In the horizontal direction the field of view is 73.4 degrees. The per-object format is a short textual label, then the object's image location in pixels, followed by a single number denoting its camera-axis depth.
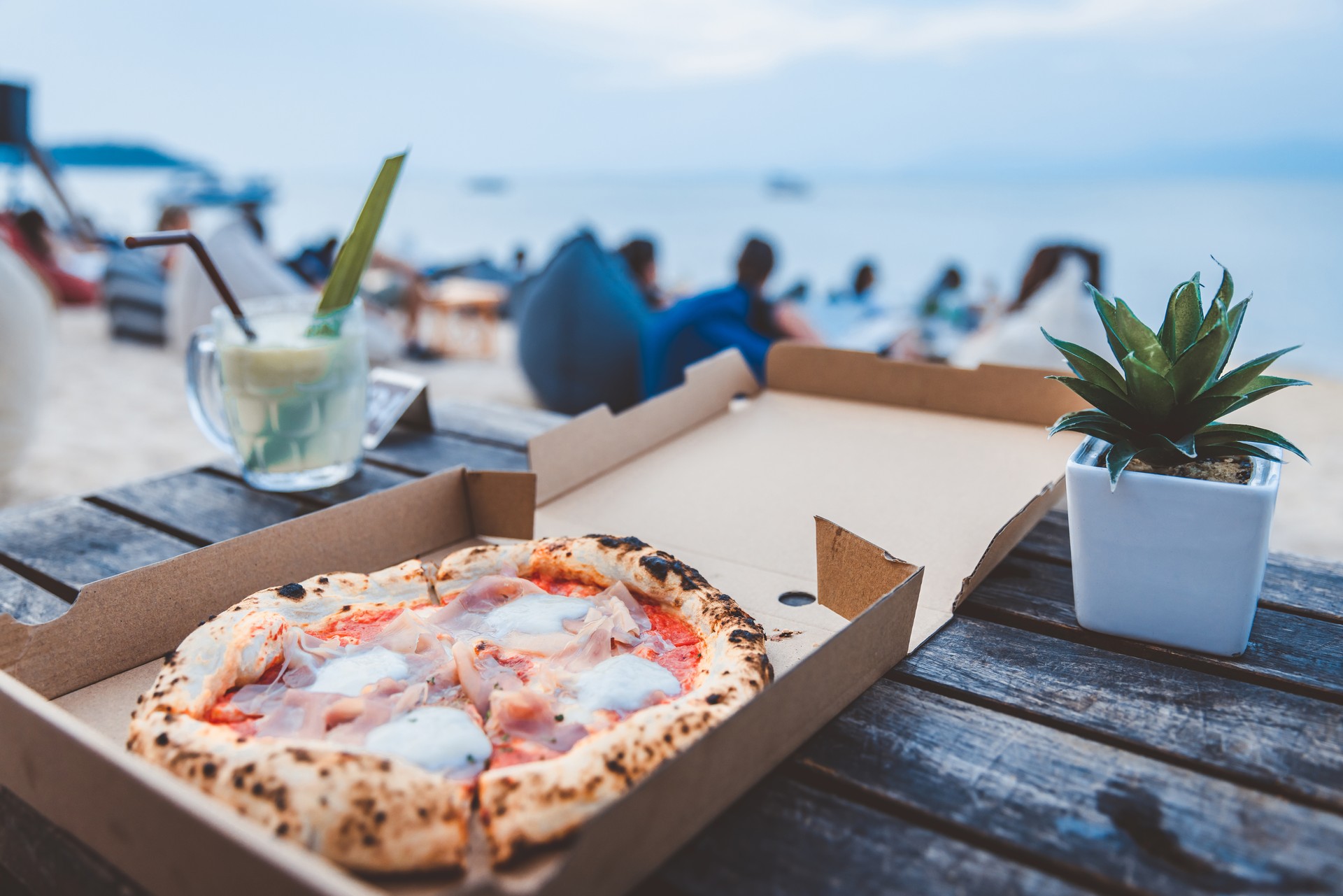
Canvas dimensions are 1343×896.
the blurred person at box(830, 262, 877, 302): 7.00
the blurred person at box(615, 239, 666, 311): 5.69
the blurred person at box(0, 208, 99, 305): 9.09
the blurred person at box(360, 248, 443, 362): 8.70
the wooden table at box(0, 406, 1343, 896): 0.66
